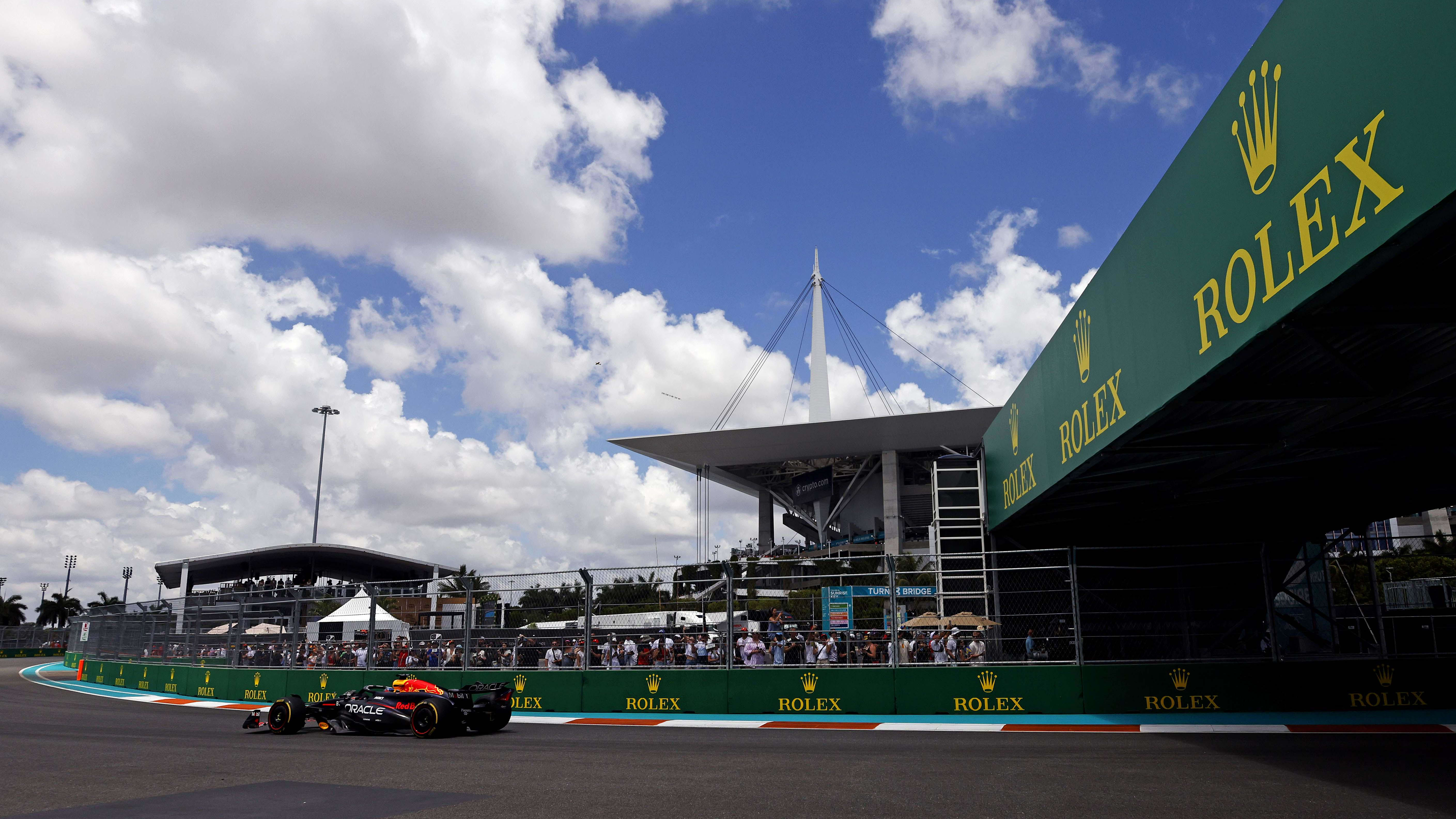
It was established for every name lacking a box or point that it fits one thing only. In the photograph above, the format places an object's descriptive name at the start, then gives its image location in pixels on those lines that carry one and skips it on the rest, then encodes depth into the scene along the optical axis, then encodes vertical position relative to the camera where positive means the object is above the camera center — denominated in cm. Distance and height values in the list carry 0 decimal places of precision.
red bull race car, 1265 -144
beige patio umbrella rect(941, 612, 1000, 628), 1619 -15
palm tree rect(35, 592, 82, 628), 10850 -44
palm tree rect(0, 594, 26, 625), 9225 -51
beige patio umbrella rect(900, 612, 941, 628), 1728 -18
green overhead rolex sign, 504 +290
